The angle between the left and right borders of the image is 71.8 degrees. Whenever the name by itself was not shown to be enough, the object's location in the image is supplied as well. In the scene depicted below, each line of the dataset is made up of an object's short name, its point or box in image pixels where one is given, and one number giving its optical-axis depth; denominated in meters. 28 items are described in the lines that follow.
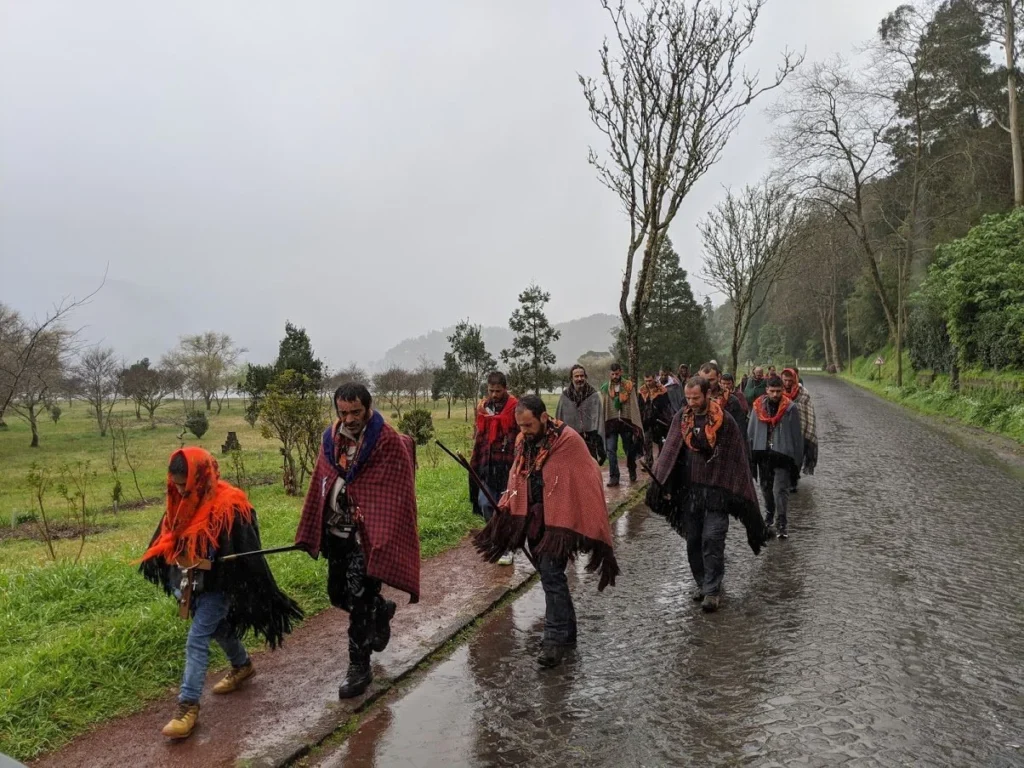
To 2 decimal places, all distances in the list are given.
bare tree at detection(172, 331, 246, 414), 51.62
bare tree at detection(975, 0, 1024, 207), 22.56
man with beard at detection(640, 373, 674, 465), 10.77
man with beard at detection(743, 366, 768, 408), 13.26
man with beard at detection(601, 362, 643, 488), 10.91
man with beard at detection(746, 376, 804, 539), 7.87
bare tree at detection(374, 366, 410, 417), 43.19
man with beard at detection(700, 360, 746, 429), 7.29
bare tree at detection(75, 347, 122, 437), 36.97
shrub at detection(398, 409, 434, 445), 20.09
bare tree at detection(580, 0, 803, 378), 11.80
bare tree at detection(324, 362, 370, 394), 42.94
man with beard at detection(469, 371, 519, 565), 6.90
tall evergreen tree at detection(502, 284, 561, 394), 32.11
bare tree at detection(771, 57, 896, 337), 29.06
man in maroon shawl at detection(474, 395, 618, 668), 4.75
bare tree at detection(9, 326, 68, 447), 12.20
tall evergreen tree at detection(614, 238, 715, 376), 40.38
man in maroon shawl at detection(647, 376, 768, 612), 5.71
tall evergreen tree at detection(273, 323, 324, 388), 23.67
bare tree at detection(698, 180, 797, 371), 25.72
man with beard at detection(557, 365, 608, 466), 9.52
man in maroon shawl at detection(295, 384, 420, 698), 4.25
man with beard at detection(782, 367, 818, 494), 9.08
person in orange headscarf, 4.05
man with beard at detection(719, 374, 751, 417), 10.45
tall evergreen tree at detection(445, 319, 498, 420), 34.69
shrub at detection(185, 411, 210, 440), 31.88
